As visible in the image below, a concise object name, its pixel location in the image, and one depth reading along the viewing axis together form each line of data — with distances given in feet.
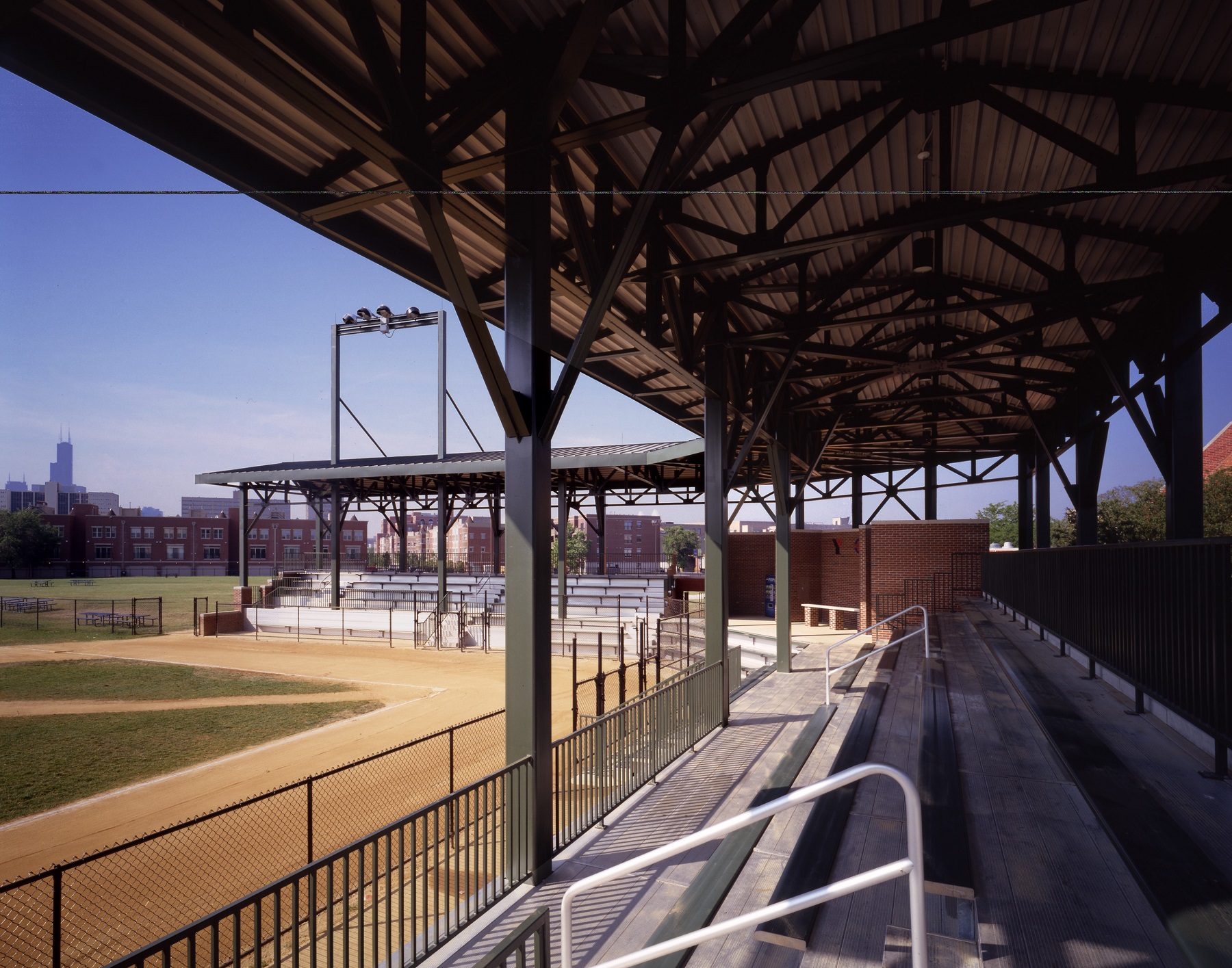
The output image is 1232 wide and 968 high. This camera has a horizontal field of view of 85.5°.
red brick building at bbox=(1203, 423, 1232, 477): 111.34
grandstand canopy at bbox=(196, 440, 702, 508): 85.20
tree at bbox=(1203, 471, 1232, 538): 87.61
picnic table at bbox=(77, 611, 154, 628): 105.29
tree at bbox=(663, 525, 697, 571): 358.23
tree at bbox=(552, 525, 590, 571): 334.85
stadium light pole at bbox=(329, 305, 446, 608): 107.65
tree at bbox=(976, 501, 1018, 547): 242.76
